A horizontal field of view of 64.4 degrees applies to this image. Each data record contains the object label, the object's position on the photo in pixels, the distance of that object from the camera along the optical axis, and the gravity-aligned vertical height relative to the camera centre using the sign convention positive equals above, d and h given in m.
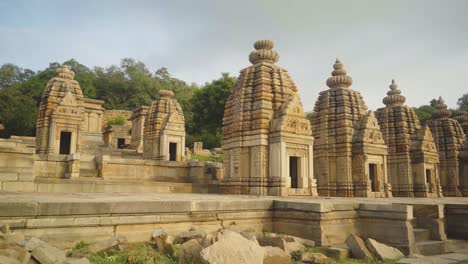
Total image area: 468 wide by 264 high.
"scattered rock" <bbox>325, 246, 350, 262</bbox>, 6.28 -1.16
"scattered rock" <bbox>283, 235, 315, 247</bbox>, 6.69 -1.02
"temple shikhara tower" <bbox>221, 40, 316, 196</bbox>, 12.84 +1.76
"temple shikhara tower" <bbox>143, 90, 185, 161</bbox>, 24.14 +3.46
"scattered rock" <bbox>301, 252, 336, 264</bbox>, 5.79 -1.15
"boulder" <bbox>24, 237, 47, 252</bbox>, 4.53 -0.76
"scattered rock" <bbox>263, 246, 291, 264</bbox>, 5.32 -1.04
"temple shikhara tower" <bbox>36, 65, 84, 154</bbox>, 20.67 +3.41
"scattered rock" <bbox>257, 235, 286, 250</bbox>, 5.96 -0.93
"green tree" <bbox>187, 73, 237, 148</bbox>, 48.38 +10.05
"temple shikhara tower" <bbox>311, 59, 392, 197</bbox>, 16.88 +1.74
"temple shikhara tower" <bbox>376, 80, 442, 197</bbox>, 21.06 +1.77
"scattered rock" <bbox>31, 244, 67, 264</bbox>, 4.44 -0.88
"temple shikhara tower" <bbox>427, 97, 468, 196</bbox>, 24.30 +2.41
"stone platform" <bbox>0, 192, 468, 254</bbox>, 5.46 -0.61
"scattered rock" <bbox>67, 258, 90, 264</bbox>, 4.65 -0.98
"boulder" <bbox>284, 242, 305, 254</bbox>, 6.12 -1.04
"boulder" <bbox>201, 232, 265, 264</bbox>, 4.76 -0.88
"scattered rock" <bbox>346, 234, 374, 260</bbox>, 6.21 -1.07
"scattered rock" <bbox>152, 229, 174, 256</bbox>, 5.62 -0.91
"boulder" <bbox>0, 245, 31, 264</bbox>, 4.16 -0.81
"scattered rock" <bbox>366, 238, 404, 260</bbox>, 6.22 -1.12
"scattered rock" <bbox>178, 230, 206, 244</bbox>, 6.17 -0.86
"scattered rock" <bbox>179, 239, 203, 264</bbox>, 5.19 -0.97
